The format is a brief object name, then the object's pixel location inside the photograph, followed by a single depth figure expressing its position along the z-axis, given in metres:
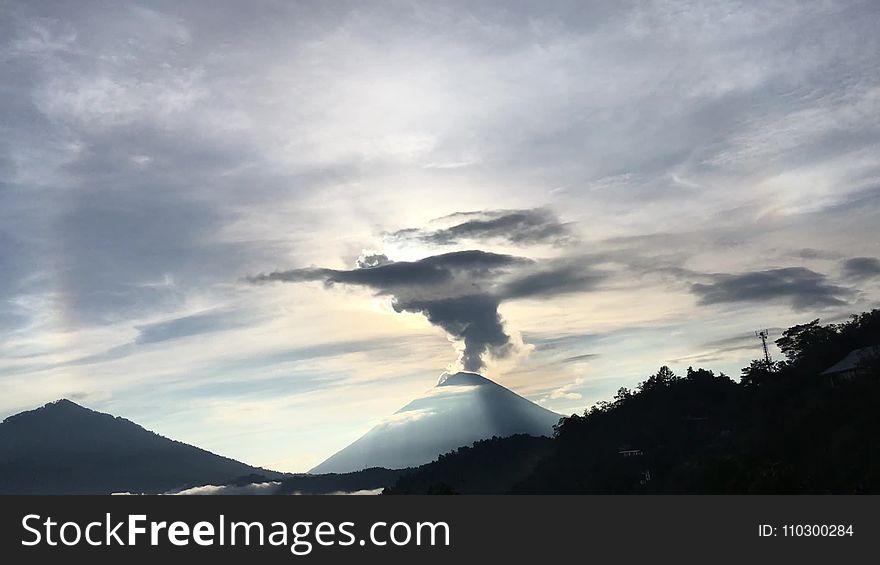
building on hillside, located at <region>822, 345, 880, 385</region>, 111.59
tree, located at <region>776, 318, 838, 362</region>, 155.56
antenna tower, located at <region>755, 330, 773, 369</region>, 176.94
